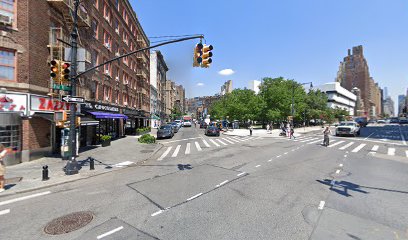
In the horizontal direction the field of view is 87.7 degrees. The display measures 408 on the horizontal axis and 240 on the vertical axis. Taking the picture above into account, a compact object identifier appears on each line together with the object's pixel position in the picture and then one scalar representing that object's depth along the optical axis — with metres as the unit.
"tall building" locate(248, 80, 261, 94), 108.31
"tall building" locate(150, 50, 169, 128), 55.78
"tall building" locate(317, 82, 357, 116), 111.75
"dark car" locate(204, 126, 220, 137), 32.19
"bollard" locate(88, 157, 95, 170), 10.73
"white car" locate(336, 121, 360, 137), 28.05
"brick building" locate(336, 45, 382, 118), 173.50
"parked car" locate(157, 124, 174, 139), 28.00
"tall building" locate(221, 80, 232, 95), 149.25
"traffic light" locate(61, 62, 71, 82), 9.40
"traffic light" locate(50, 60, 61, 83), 9.21
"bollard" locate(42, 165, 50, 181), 8.77
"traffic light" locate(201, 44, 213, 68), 9.07
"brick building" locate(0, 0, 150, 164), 12.00
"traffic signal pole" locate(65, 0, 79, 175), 9.93
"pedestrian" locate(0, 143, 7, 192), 7.74
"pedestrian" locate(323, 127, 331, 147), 18.97
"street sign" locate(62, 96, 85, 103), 9.81
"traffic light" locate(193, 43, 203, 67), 9.17
